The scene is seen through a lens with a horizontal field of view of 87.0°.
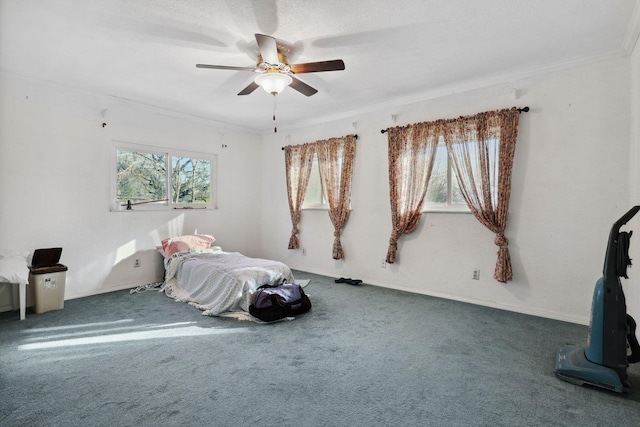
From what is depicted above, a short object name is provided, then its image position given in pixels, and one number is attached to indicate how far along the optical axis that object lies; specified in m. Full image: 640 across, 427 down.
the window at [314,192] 5.69
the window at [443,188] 4.23
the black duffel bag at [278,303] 3.36
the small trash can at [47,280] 3.62
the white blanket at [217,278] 3.61
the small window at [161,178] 4.77
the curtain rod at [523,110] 3.59
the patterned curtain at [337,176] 5.14
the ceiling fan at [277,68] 2.73
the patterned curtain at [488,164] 3.68
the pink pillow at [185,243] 4.80
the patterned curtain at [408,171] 4.34
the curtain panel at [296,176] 5.72
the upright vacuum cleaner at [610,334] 2.12
